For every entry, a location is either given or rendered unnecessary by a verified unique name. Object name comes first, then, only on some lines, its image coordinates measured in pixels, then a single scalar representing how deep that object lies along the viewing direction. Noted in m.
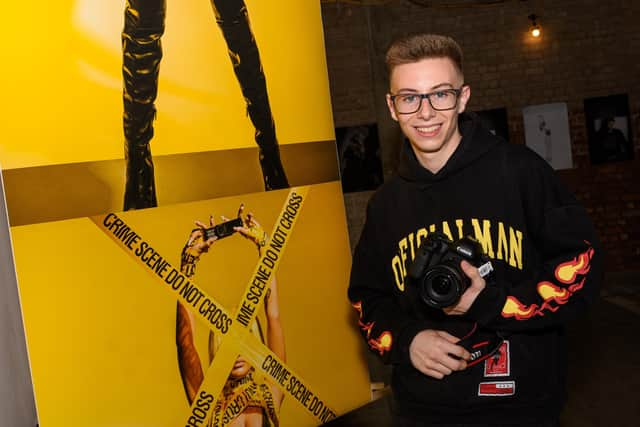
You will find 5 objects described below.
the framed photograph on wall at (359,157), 6.37
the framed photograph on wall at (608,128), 6.52
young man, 1.37
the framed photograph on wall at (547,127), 6.51
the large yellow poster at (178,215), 1.81
